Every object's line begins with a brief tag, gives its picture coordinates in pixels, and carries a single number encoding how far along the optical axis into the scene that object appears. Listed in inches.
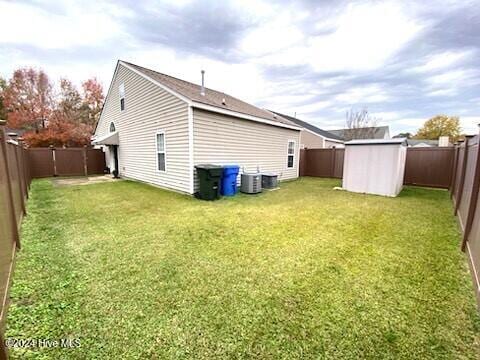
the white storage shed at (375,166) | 288.7
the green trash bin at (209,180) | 264.2
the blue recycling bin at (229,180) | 289.5
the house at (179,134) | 288.7
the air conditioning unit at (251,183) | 314.7
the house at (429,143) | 1134.8
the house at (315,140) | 781.9
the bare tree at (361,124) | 1061.5
